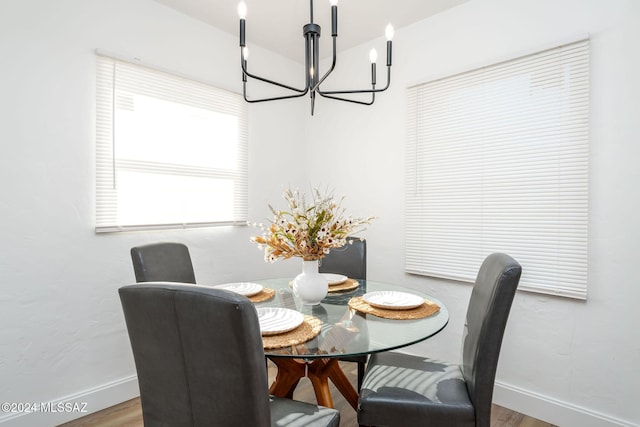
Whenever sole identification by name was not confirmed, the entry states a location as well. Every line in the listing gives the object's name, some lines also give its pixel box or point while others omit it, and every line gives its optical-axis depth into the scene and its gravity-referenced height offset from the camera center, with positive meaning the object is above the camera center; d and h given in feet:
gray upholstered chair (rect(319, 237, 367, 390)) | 8.50 -1.29
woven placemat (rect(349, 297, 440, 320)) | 5.30 -1.59
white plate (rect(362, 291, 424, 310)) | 5.56 -1.51
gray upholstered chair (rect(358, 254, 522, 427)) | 4.40 -2.45
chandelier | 5.25 +2.25
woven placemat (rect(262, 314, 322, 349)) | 4.26 -1.60
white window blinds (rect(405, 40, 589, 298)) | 6.86 +0.79
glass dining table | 4.24 -1.65
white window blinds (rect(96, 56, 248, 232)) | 7.55 +1.29
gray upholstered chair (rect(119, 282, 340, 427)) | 3.14 -1.36
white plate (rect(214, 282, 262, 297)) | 6.29 -1.47
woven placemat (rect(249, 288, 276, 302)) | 6.19 -1.57
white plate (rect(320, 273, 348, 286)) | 7.11 -1.46
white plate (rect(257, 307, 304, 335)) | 4.53 -1.52
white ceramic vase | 5.76 -1.23
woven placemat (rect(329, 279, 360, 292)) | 6.85 -1.54
